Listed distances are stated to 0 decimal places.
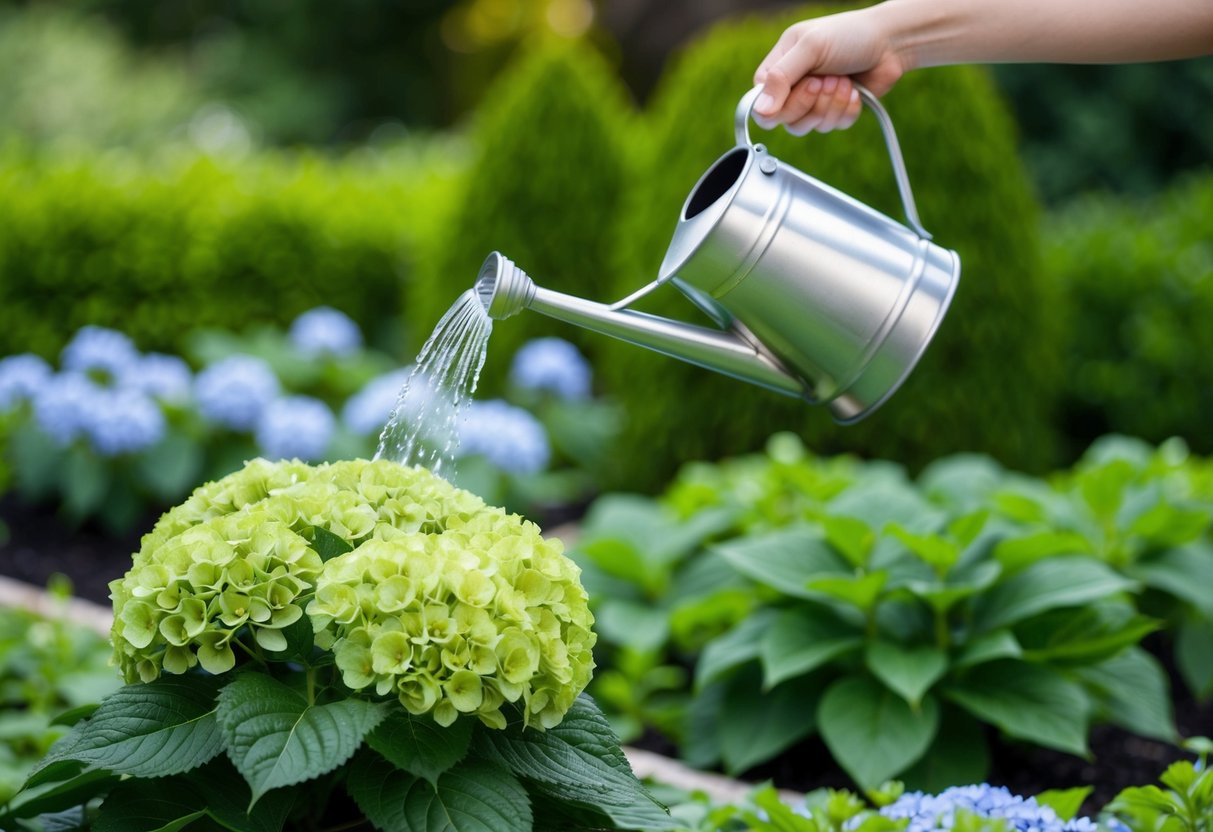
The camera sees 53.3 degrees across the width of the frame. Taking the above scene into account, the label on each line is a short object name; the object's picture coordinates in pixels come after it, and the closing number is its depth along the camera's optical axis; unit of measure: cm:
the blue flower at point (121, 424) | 376
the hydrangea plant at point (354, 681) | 132
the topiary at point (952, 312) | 366
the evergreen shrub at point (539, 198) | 466
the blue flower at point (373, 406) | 379
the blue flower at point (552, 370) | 412
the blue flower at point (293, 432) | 374
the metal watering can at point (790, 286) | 157
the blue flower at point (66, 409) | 380
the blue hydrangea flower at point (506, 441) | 366
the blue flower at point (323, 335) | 448
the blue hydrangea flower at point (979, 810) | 146
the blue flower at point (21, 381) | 400
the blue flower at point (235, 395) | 390
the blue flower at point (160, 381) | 403
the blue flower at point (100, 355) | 412
